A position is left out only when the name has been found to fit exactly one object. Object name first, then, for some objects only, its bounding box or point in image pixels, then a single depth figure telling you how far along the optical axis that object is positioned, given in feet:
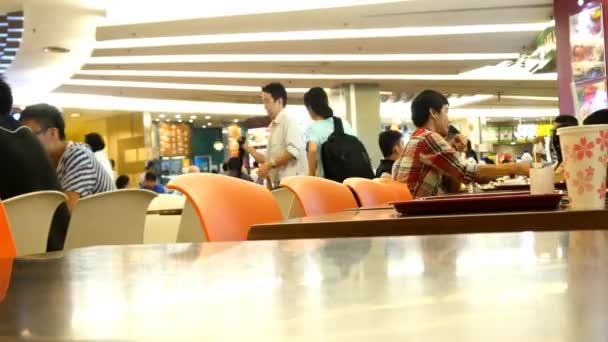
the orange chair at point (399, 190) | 8.26
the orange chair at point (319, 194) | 5.32
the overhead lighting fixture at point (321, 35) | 26.58
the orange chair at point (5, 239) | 2.93
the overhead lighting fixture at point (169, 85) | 36.40
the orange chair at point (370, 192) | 7.26
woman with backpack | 12.05
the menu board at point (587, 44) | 21.12
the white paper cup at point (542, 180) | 4.57
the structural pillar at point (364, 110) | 39.40
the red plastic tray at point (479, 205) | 3.49
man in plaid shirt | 7.80
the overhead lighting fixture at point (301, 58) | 30.07
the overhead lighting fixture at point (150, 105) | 41.50
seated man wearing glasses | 9.51
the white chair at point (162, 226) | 12.97
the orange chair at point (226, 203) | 3.65
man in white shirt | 12.26
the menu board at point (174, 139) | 53.26
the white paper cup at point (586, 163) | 3.47
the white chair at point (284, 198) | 10.56
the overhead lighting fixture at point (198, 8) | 22.58
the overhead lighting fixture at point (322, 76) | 33.50
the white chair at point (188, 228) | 11.30
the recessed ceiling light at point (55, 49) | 26.09
